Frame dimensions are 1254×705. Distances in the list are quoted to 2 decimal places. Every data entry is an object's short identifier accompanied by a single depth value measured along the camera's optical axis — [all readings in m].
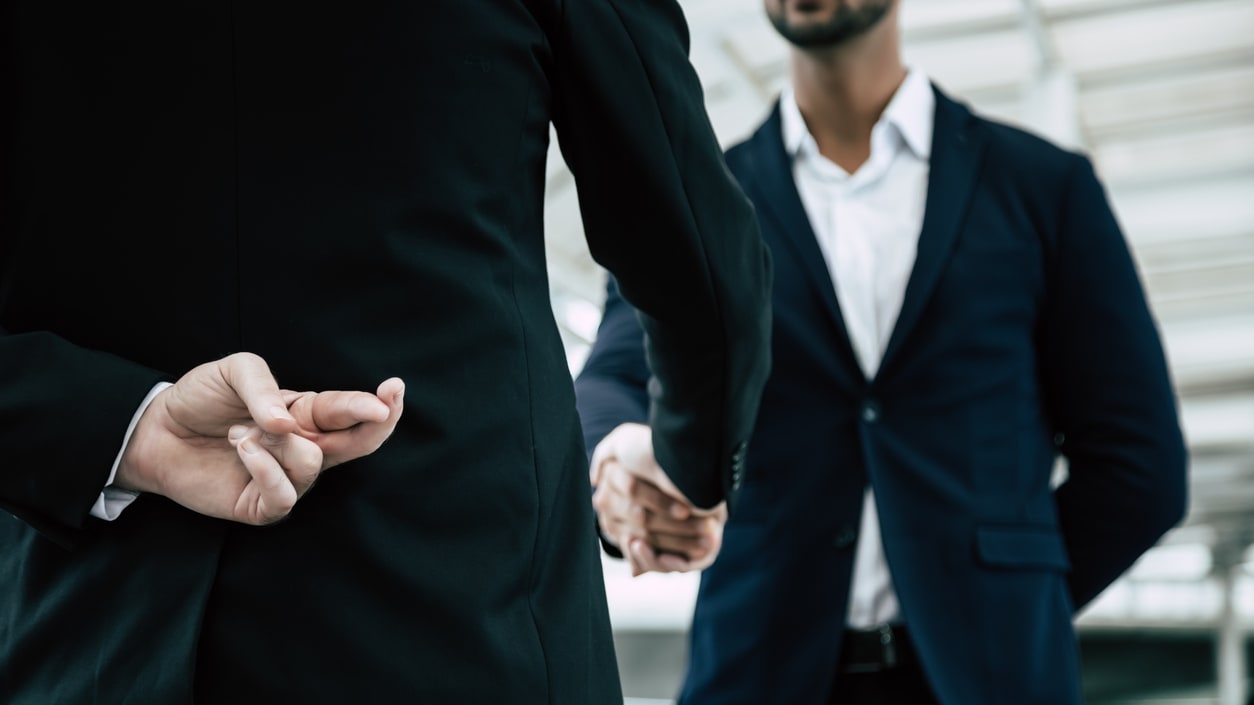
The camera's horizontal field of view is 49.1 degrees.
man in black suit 0.98
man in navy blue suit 2.06
